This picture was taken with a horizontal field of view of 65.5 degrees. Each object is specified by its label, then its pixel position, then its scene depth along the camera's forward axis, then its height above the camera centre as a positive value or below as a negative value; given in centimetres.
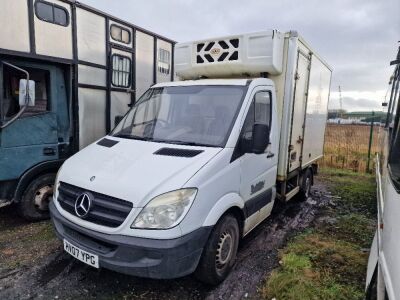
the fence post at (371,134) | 1108 -65
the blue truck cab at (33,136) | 435 -47
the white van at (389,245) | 186 -89
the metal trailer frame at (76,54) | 438 +72
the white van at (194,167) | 273 -61
